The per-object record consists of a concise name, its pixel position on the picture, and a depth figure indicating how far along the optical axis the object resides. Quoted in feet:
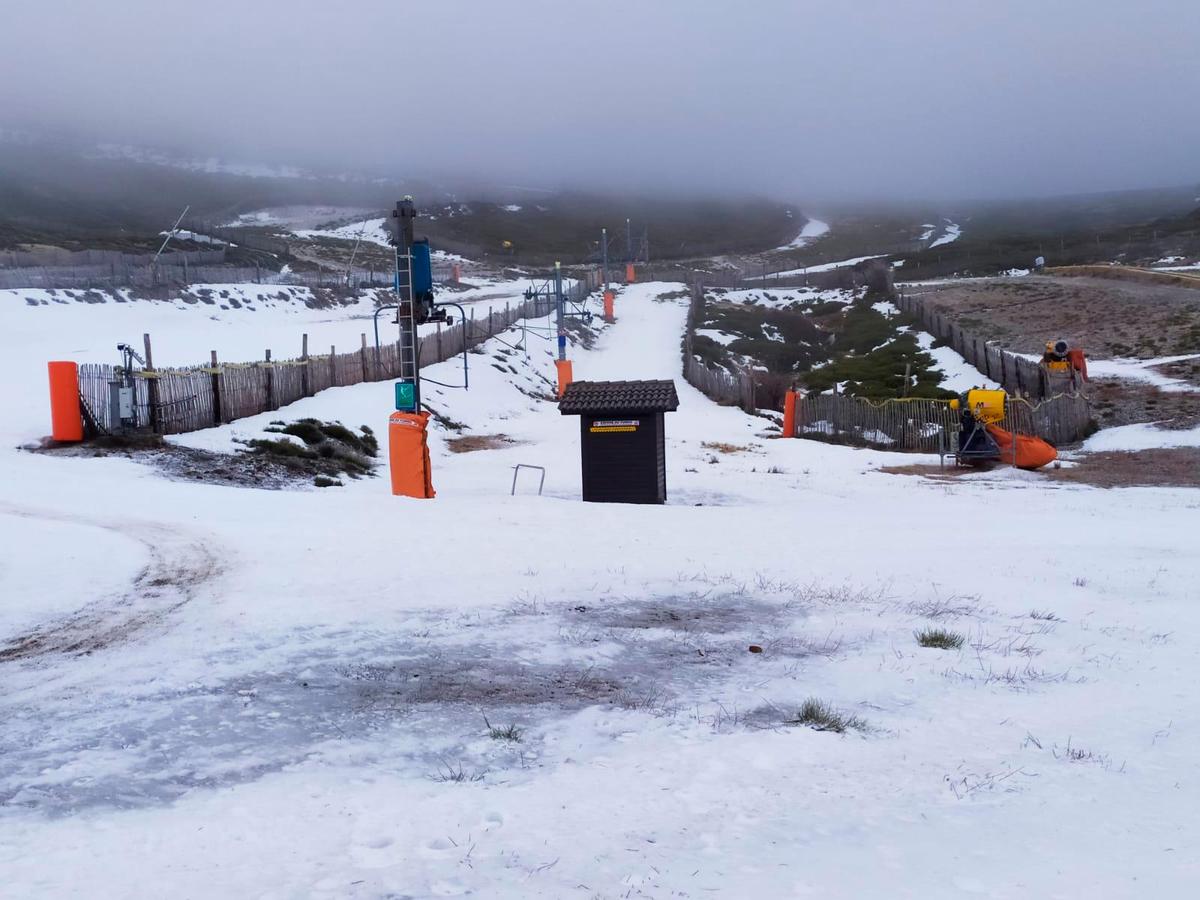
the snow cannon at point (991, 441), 84.79
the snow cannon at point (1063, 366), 103.40
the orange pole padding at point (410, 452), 56.70
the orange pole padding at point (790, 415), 106.73
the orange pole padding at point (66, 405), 59.52
